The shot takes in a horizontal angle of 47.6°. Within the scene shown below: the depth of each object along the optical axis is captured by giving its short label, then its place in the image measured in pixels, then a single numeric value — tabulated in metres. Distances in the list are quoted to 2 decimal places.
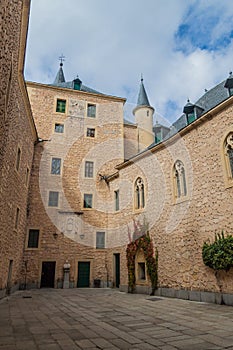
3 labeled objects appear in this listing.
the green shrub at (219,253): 7.52
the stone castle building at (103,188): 8.65
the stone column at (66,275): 14.21
